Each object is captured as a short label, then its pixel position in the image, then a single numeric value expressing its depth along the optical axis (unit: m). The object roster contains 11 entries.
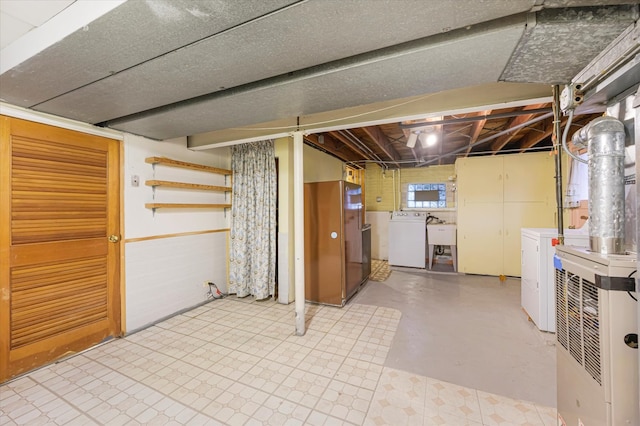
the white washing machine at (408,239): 5.20
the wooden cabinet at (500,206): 4.35
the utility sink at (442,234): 5.01
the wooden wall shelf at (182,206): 2.80
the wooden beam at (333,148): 3.75
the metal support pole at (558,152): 1.57
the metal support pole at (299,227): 2.58
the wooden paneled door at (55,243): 1.95
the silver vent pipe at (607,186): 1.09
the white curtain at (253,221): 3.45
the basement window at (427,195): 5.91
